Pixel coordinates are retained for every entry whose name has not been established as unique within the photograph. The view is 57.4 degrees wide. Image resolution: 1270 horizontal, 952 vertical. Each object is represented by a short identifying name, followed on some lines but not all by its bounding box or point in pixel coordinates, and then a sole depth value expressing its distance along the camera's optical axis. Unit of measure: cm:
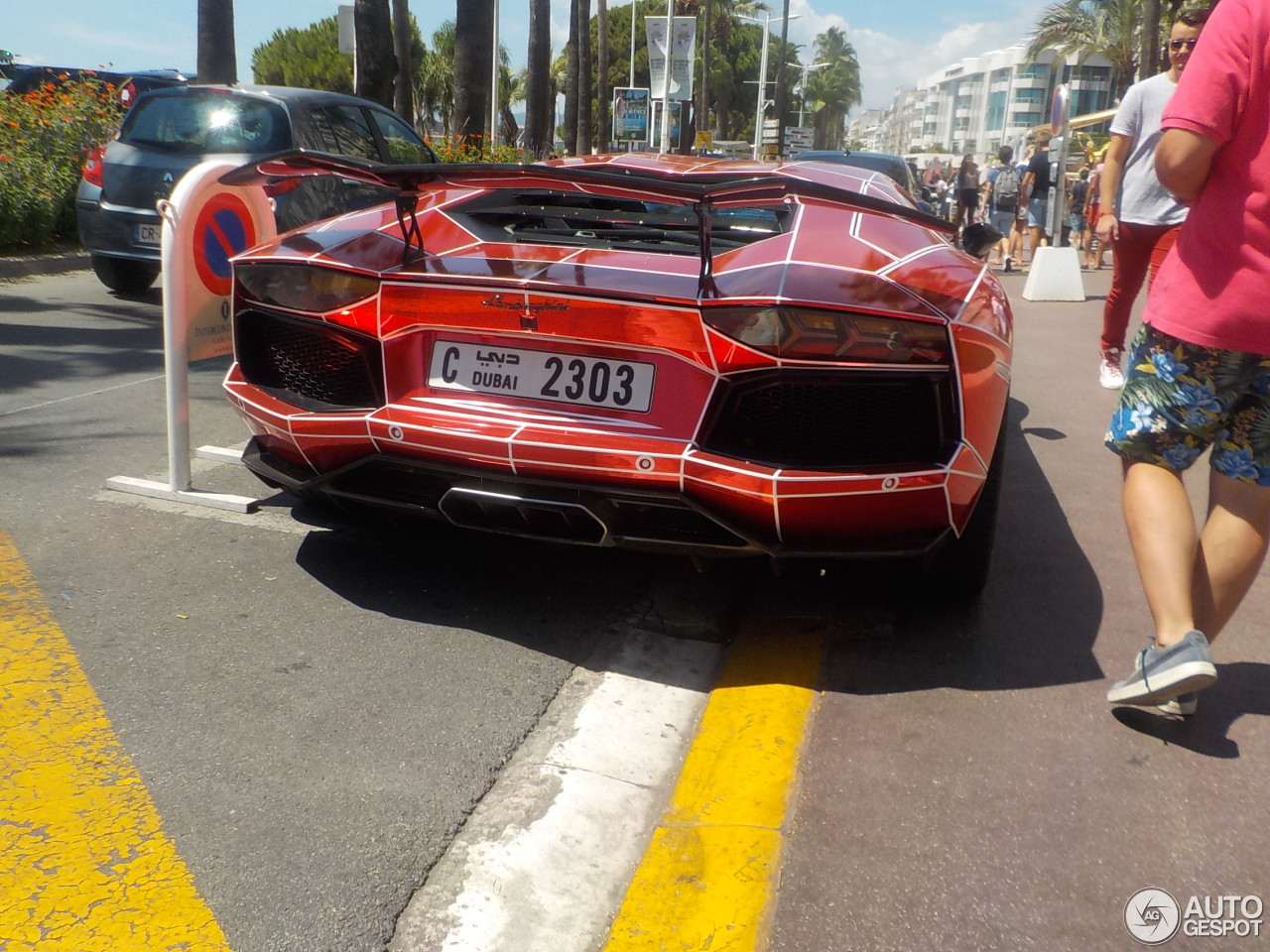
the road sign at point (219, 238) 379
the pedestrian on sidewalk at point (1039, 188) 1505
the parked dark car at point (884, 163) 992
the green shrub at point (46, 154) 1021
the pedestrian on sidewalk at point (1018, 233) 1640
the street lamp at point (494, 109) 2551
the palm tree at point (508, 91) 5747
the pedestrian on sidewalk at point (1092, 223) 1795
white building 11800
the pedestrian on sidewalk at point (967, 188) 1797
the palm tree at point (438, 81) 5984
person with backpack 1566
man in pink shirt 245
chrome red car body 259
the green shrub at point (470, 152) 1473
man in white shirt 532
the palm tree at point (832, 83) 14338
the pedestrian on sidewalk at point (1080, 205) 2031
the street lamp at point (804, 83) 12219
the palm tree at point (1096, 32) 5366
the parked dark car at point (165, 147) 798
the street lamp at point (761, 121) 6744
